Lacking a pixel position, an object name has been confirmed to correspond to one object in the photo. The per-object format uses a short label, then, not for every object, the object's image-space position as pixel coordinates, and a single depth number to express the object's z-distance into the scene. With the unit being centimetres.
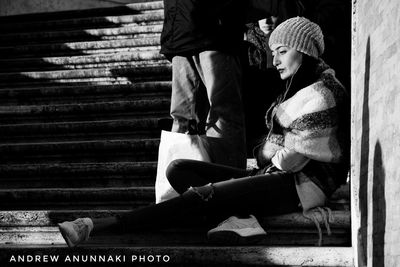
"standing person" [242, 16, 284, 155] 571
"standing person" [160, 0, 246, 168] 513
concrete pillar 328
